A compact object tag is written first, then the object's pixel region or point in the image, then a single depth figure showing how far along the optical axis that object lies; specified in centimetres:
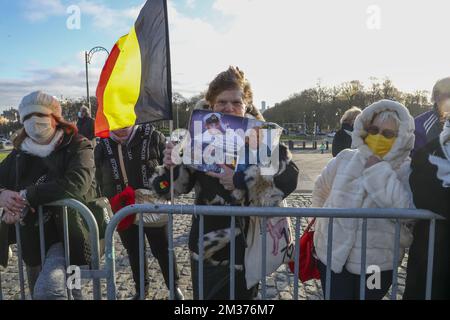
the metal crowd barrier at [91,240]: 222
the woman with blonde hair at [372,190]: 211
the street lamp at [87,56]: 1848
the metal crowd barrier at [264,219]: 198
